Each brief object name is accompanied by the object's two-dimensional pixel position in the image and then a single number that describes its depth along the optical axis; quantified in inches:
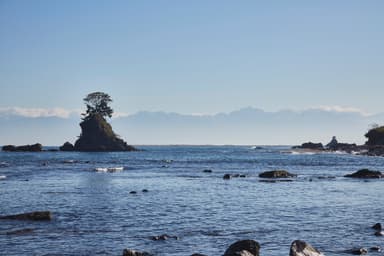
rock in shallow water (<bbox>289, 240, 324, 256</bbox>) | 1072.3
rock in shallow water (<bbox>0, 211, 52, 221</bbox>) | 1632.6
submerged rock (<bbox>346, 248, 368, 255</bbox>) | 1155.3
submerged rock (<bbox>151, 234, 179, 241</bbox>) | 1318.9
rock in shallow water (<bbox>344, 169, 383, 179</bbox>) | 3339.1
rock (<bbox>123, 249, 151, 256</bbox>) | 1107.9
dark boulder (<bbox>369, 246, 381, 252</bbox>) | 1185.0
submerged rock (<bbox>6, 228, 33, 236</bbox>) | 1395.2
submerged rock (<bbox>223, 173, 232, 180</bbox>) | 3462.1
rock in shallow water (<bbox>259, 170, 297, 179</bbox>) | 3493.9
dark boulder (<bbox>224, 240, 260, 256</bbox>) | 1080.6
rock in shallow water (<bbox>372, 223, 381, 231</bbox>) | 1454.1
